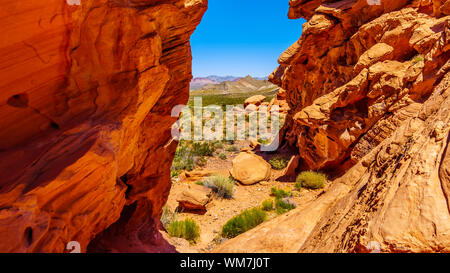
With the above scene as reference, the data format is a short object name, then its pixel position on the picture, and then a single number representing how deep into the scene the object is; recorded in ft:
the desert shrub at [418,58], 21.14
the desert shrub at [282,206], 29.25
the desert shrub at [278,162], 44.75
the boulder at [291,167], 40.93
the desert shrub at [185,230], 25.43
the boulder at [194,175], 41.71
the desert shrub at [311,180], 33.91
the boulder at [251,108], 102.01
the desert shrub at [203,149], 55.36
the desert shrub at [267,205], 30.58
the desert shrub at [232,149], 58.95
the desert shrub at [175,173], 43.27
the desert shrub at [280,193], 33.61
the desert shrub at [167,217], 28.30
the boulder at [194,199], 31.25
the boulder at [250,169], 39.75
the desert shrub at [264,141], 61.75
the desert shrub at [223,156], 53.62
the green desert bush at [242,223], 25.92
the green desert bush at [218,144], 61.04
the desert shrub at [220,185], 35.17
